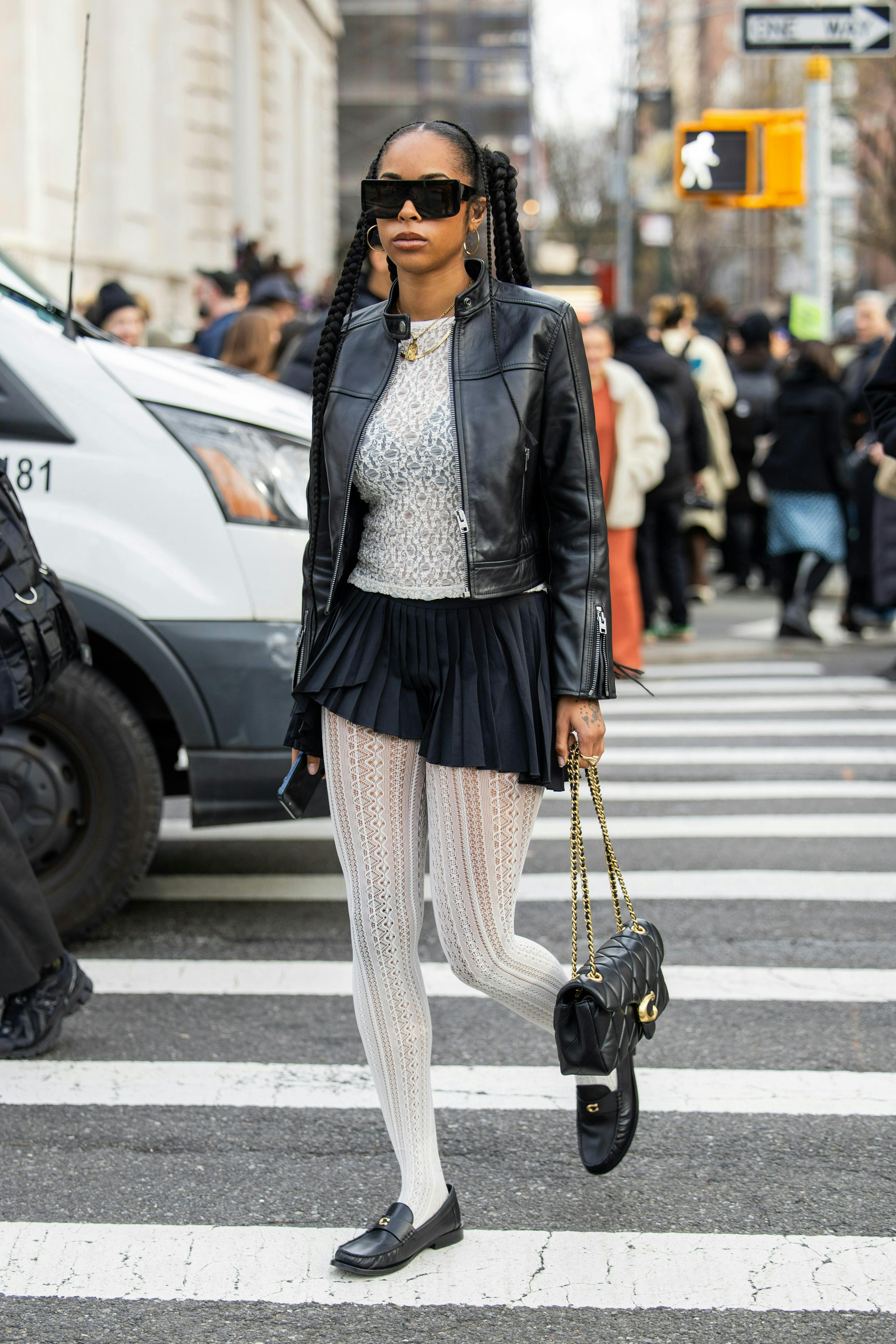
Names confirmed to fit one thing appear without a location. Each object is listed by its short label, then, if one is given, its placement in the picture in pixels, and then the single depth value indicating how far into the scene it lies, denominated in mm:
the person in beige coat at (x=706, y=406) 12469
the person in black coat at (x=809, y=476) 11141
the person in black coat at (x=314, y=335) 7027
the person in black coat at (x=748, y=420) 13734
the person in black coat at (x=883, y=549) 9977
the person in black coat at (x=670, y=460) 10984
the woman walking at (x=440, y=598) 2965
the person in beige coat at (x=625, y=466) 9250
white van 4793
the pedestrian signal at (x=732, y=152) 12852
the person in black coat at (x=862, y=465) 11094
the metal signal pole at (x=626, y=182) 38438
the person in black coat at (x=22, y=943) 3994
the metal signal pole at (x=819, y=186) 13562
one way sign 12086
